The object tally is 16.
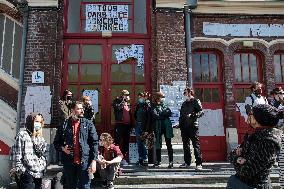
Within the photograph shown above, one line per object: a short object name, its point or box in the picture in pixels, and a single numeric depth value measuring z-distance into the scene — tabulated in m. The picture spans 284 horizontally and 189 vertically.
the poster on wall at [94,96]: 10.14
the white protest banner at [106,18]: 10.59
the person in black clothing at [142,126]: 8.55
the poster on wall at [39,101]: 9.47
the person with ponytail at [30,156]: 5.25
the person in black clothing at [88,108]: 8.25
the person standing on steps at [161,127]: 8.26
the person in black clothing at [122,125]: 8.85
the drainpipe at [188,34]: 10.27
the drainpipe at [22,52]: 9.55
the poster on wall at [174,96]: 9.85
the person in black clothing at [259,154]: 3.04
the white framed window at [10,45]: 10.39
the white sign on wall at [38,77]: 9.67
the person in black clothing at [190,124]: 8.10
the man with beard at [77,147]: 5.23
